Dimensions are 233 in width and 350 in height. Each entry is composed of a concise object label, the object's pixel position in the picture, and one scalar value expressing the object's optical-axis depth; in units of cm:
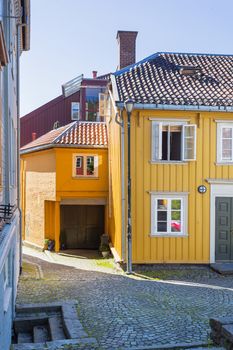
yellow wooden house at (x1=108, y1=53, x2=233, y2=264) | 1474
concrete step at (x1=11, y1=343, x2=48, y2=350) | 729
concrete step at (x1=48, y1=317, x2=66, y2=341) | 857
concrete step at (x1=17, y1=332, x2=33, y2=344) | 922
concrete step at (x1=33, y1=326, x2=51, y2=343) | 893
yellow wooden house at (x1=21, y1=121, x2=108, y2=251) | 1964
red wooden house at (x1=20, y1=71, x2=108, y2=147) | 2925
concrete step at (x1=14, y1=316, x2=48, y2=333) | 959
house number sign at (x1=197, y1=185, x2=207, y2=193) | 1495
